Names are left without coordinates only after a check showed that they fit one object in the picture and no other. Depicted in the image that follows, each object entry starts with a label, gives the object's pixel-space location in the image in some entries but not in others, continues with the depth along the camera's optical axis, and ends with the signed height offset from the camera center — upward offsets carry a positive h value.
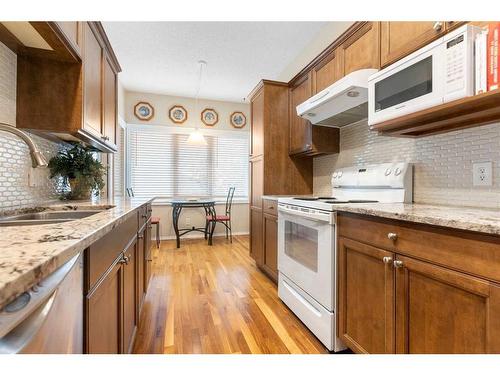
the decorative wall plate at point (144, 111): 4.46 +1.36
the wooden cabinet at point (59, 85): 1.40 +0.59
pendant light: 3.94 +0.75
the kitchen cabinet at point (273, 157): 2.74 +0.33
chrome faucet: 0.83 +0.13
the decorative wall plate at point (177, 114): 4.65 +1.36
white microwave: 1.07 +0.55
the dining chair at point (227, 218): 4.18 -0.52
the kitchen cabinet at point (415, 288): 0.81 -0.40
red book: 0.99 +0.53
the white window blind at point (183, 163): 4.51 +0.45
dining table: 3.97 -0.46
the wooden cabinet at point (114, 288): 0.75 -0.41
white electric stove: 1.49 -0.38
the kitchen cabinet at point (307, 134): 2.44 +0.53
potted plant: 1.86 +0.12
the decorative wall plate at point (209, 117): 4.83 +1.36
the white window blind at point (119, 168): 3.89 +0.31
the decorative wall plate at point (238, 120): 4.99 +1.35
